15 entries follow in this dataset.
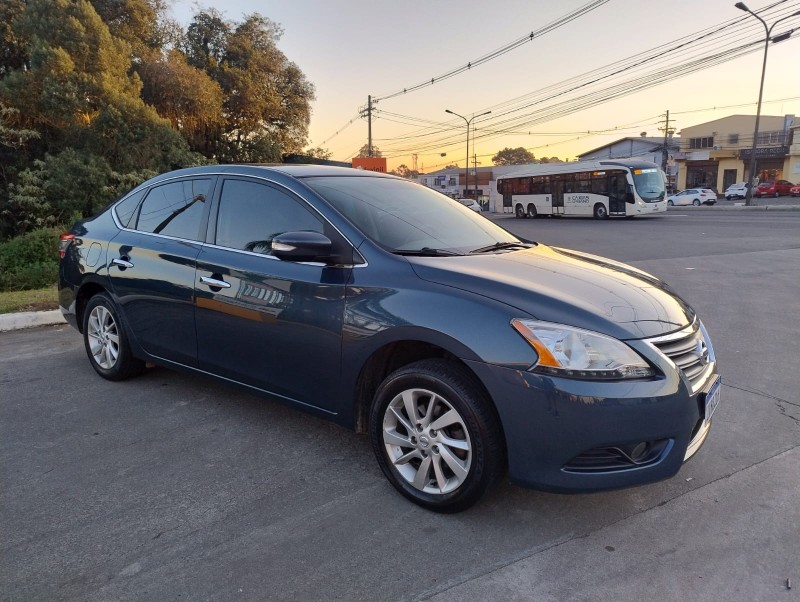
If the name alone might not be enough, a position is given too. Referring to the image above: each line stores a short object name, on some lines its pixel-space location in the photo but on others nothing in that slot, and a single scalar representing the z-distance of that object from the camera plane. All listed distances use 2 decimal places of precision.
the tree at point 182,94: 21.53
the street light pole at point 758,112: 23.09
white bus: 28.36
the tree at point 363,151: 63.21
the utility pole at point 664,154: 59.23
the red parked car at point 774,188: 49.47
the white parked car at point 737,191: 49.75
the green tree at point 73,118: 16.39
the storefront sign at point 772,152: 55.28
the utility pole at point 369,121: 42.50
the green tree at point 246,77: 25.92
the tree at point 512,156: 122.26
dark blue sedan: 2.46
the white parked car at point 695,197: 44.84
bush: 9.85
